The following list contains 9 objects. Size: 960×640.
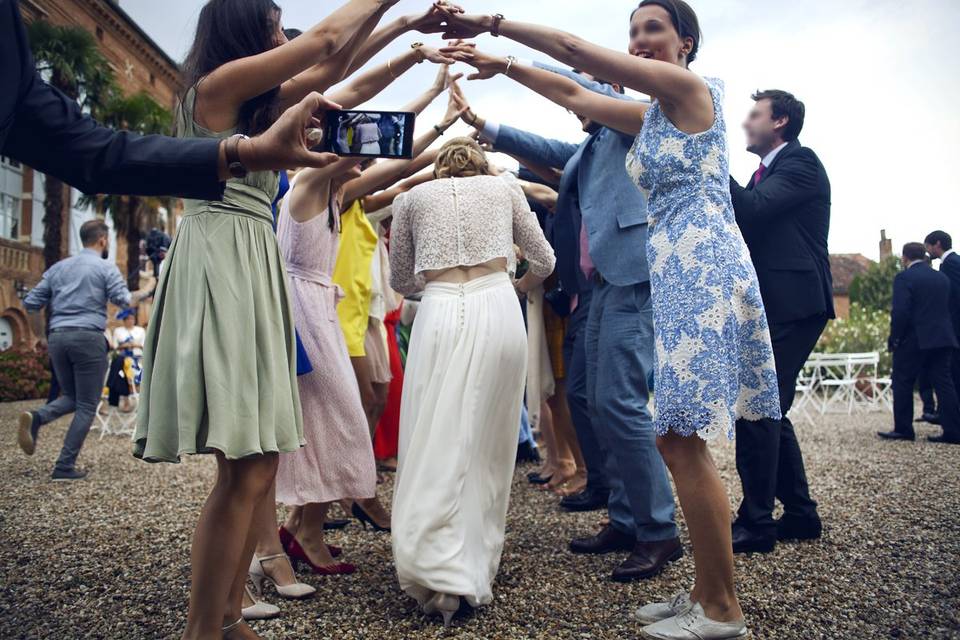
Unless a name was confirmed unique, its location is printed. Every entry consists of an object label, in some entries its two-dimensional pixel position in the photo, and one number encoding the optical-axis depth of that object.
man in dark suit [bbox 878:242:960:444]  8.95
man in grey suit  3.44
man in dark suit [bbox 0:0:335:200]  1.57
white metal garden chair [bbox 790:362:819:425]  12.28
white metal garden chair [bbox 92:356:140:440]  10.90
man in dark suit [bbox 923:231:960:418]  9.68
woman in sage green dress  2.16
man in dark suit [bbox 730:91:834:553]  3.82
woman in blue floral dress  2.50
